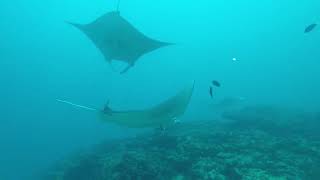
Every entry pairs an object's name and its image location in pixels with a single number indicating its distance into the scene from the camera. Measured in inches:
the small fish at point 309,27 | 211.5
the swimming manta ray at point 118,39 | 209.6
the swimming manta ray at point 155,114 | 134.9
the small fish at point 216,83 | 193.2
